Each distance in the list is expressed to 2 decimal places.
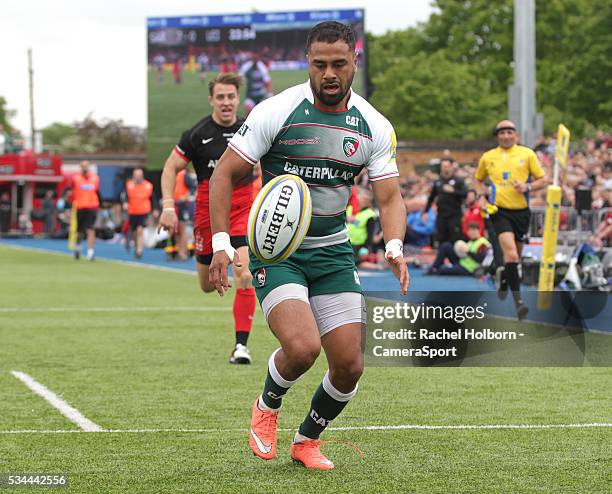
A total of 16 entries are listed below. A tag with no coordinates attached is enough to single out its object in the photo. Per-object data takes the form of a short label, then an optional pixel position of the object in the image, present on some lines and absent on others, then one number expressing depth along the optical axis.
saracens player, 10.36
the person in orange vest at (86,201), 29.03
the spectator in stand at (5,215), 50.53
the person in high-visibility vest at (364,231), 24.36
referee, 14.91
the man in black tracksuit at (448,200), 22.84
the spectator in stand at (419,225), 25.52
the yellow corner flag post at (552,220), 15.09
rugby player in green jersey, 6.11
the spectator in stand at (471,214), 22.66
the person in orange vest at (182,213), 29.44
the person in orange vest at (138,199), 30.25
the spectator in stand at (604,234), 18.09
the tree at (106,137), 100.81
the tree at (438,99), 66.50
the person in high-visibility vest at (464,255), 22.30
